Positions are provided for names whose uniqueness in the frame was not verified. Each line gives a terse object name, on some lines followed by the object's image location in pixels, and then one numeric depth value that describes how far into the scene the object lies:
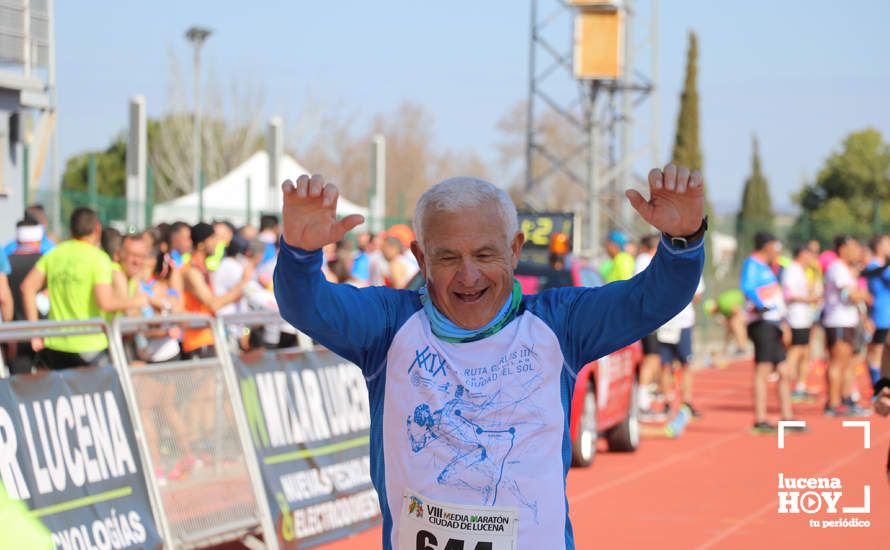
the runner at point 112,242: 11.32
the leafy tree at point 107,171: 51.09
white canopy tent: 20.53
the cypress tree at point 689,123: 54.12
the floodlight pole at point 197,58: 42.38
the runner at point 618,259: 17.55
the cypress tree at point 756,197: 65.61
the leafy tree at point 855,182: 56.69
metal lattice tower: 24.03
